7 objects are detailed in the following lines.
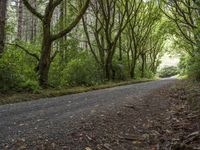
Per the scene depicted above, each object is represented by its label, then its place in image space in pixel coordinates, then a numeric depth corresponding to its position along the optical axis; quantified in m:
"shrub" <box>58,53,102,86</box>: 16.84
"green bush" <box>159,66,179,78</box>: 74.00
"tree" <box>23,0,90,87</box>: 13.95
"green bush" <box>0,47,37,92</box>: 11.55
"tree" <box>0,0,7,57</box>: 12.47
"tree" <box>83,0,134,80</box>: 23.67
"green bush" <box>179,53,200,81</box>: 17.64
